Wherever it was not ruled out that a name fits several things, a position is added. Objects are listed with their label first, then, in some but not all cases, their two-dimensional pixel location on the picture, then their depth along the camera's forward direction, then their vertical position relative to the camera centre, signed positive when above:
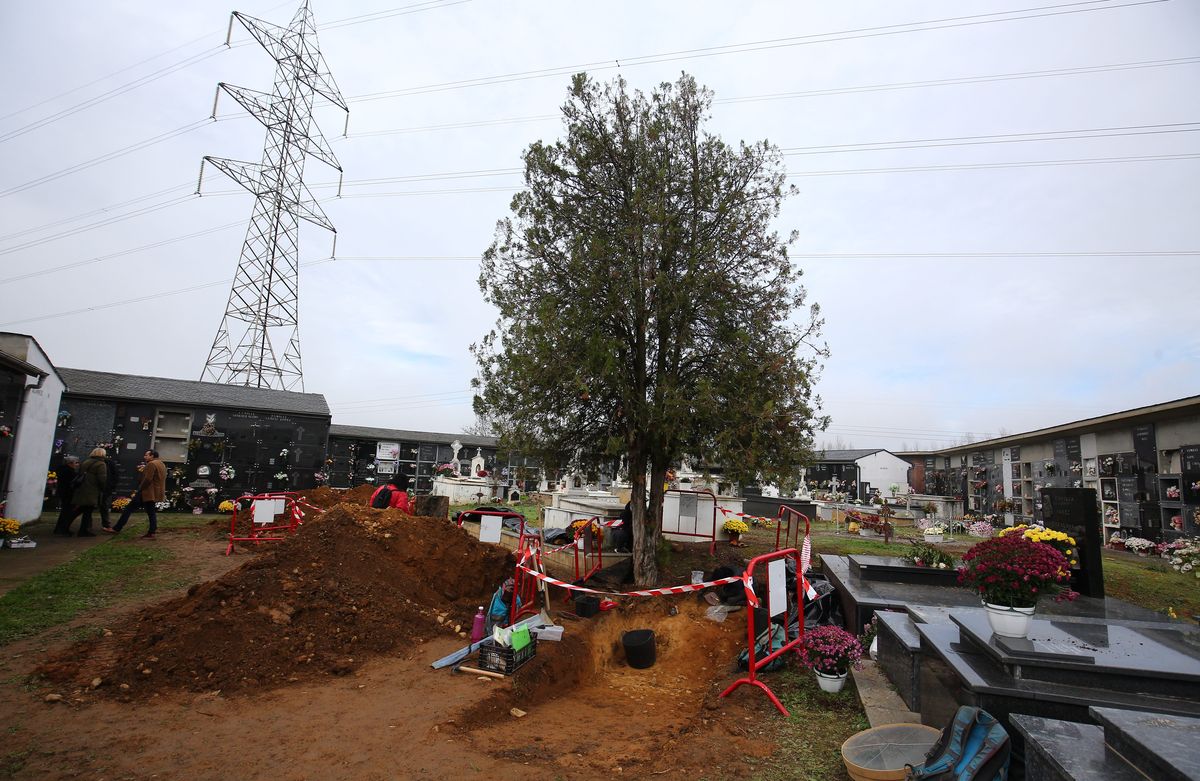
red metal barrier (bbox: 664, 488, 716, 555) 13.34 -1.74
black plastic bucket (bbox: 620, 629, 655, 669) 8.21 -2.68
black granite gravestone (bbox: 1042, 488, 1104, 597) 7.39 -0.64
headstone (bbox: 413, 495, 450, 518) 15.22 -1.43
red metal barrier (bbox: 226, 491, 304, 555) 12.16 -1.86
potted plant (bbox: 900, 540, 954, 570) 8.43 -1.22
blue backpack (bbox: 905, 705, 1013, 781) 3.13 -1.53
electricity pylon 25.44 +11.87
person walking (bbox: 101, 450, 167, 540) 12.64 -1.08
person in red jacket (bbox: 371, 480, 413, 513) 12.64 -1.05
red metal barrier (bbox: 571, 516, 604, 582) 11.52 -1.92
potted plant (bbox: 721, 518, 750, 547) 14.55 -1.55
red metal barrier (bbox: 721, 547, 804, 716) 5.77 -1.99
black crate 6.29 -2.23
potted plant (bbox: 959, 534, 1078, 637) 3.93 -0.68
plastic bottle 7.26 -2.21
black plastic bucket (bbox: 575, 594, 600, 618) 9.24 -2.35
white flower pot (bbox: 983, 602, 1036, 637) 3.98 -0.98
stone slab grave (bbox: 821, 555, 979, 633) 6.84 -1.53
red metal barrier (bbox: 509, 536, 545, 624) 8.71 -1.98
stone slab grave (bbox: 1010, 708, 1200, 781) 2.39 -1.24
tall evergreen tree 9.52 +2.69
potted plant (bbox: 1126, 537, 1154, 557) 13.25 -1.38
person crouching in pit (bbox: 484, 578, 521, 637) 7.93 -2.15
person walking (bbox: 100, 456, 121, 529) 13.10 -1.29
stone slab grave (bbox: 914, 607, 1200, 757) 3.54 -1.28
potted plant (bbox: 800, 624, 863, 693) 5.63 -1.82
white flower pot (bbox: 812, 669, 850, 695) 5.59 -2.05
